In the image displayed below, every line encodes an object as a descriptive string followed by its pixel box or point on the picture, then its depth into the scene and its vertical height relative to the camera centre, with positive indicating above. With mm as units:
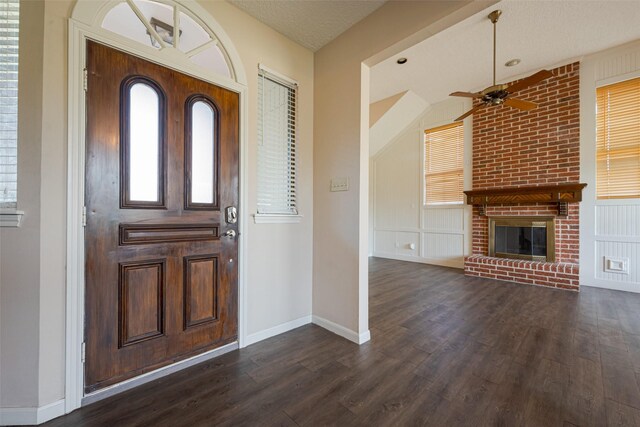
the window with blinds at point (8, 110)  1379 +566
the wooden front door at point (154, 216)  1527 -22
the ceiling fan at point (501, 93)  2779 +1473
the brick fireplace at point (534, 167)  3994 +848
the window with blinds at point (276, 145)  2342 +672
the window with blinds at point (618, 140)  3623 +1124
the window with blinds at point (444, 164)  5293 +1099
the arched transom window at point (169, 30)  1637 +1311
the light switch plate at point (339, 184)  2371 +289
